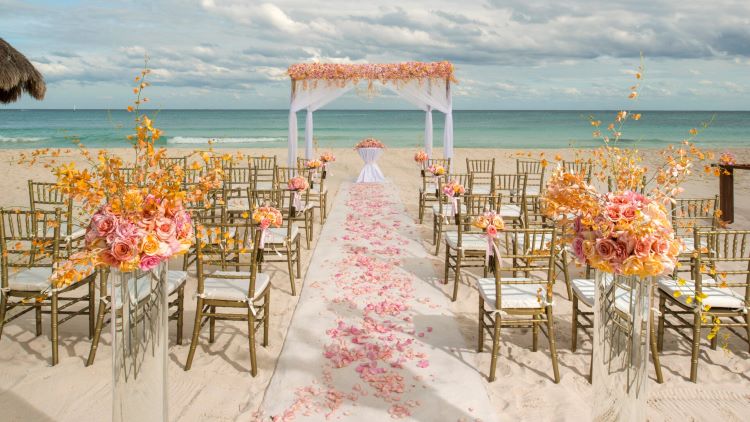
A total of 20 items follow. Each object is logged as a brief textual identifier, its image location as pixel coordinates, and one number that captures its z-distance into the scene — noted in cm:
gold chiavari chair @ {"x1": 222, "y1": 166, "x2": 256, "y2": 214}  674
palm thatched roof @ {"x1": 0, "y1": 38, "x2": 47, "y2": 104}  677
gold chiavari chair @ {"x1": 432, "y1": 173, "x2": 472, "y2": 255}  653
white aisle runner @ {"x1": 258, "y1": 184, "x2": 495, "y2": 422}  318
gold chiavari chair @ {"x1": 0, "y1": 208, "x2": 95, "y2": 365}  365
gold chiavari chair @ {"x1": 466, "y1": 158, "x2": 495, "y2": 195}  851
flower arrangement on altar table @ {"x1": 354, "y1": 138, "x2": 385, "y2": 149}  1294
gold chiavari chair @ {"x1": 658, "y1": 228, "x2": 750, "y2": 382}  352
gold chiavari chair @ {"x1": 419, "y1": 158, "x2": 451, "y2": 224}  840
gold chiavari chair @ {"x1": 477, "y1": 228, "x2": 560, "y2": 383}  350
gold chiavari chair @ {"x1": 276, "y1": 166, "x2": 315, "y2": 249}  682
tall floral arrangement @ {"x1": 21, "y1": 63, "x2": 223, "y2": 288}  211
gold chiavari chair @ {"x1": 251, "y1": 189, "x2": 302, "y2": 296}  526
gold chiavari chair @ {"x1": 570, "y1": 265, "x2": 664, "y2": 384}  354
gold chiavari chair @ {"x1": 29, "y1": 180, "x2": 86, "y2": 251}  405
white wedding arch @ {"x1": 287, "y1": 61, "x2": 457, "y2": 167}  1138
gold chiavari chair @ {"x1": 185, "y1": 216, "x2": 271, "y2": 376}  357
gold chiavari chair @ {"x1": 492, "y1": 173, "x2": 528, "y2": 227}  657
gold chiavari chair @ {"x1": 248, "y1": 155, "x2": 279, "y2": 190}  859
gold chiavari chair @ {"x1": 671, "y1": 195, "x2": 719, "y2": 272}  469
